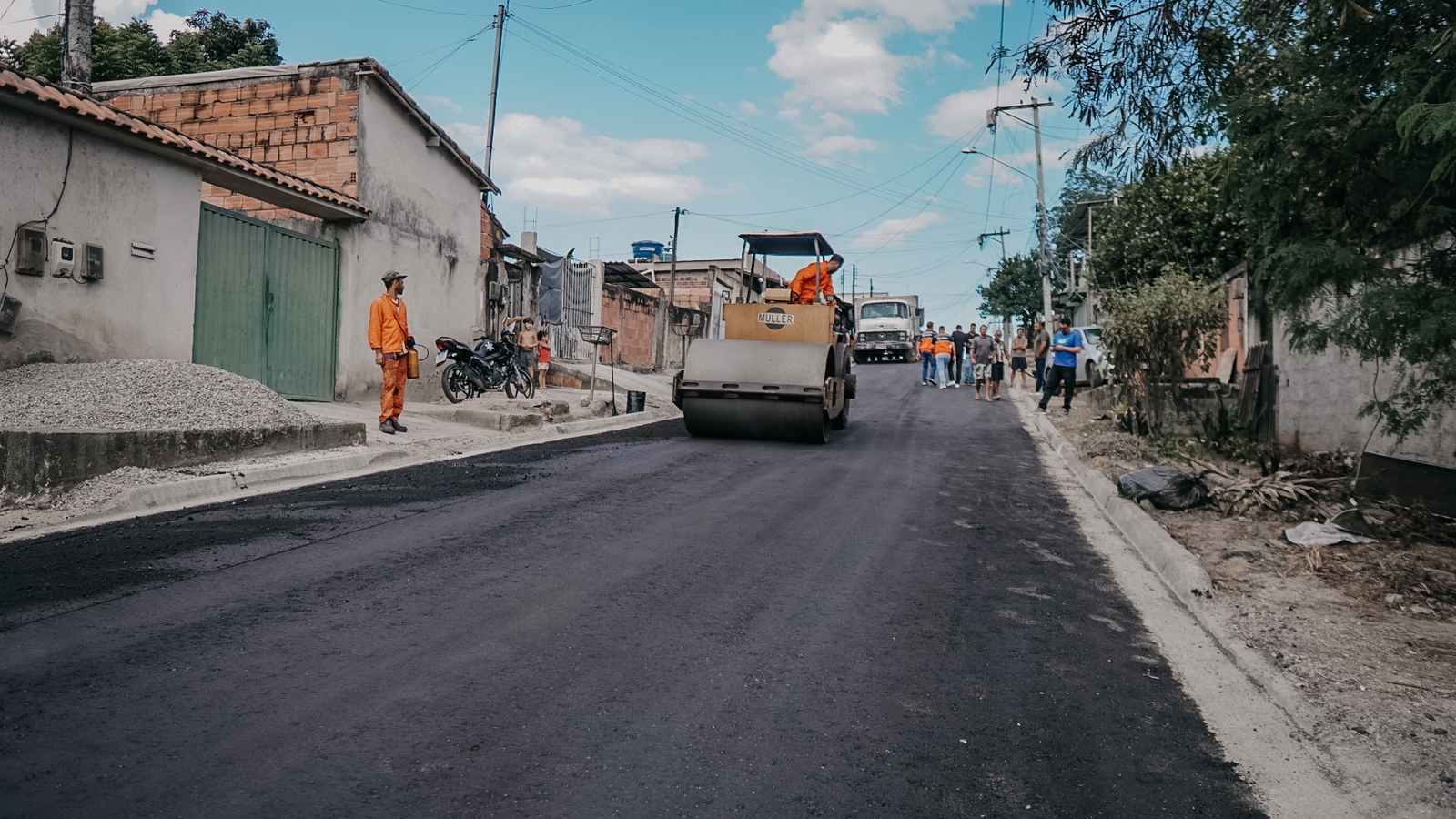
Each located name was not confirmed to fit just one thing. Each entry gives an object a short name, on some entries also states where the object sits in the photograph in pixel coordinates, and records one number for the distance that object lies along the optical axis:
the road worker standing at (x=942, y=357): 24.11
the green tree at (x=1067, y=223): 41.94
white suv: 20.72
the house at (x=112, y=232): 8.91
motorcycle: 15.59
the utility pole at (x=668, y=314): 30.64
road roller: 11.38
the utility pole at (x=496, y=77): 28.02
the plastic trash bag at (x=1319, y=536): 6.50
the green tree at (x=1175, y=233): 23.39
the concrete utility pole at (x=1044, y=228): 30.86
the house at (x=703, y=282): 38.12
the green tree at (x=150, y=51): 27.28
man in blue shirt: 16.42
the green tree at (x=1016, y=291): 58.50
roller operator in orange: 12.91
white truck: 35.50
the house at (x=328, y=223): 12.21
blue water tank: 49.16
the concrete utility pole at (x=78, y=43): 13.01
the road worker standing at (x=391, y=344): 10.76
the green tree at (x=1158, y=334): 11.88
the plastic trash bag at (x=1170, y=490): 7.82
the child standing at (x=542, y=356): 20.50
